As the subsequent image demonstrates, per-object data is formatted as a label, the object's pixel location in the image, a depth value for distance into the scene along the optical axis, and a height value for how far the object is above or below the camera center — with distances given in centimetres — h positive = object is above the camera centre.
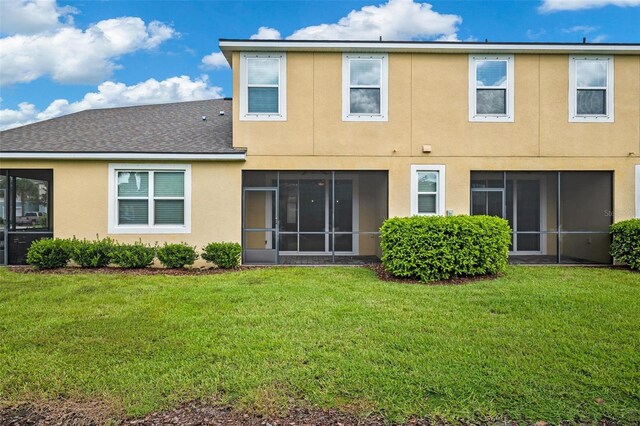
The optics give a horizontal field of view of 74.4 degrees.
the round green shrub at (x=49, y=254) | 1024 -103
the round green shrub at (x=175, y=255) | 1052 -108
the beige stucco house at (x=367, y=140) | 1120 +200
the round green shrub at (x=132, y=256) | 1041 -109
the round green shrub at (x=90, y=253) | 1042 -103
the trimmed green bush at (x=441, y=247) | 909 -76
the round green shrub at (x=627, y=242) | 1058 -75
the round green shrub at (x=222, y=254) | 1071 -107
